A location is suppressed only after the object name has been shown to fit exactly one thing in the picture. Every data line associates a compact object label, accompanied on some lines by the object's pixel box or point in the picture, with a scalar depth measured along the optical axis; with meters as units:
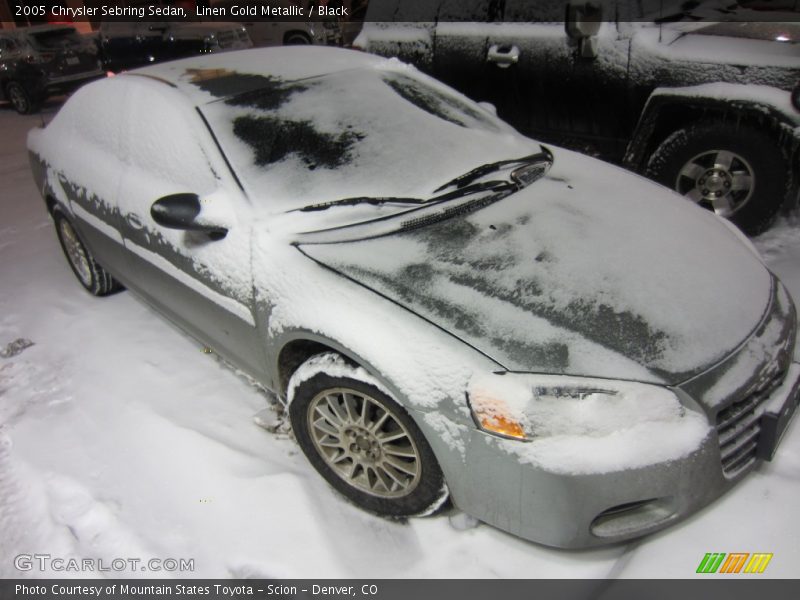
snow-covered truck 3.47
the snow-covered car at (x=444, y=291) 1.76
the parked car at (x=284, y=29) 11.33
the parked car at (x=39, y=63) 9.38
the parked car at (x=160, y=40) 9.73
